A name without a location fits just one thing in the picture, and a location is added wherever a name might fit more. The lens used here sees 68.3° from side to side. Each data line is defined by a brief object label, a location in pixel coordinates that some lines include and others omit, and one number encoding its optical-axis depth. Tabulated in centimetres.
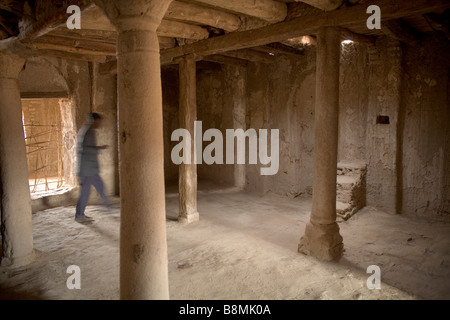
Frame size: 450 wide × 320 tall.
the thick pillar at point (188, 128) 596
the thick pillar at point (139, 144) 255
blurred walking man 596
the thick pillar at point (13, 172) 411
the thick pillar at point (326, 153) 433
